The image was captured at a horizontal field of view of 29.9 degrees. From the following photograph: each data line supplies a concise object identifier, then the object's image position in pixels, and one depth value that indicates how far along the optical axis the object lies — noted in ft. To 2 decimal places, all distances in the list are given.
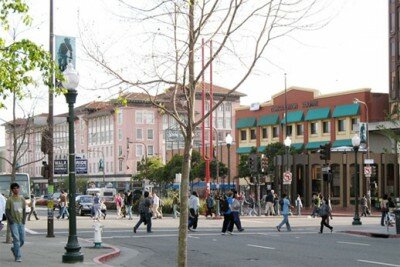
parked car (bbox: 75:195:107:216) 177.58
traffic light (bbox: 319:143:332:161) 138.10
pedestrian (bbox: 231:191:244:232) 99.60
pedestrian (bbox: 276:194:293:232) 105.50
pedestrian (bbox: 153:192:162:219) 140.86
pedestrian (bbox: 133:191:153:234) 99.09
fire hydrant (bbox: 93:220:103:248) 71.15
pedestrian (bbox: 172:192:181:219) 150.43
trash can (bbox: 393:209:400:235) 99.78
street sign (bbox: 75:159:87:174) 100.02
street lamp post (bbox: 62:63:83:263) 56.34
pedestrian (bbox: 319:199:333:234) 102.58
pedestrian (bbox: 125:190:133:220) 147.33
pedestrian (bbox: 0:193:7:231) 57.21
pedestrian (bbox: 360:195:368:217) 173.47
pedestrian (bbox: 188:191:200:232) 104.77
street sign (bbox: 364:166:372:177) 169.48
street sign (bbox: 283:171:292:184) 166.69
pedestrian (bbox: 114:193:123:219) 163.94
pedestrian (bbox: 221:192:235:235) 98.27
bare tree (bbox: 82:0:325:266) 33.22
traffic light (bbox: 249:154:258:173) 153.27
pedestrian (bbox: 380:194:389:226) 117.39
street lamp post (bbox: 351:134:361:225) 121.94
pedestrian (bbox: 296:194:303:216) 173.93
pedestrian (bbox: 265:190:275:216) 160.45
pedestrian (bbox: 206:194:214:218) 149.28
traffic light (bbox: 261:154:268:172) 158.90
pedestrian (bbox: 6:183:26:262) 55.21
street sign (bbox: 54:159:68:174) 87.40
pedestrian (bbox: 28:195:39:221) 145.85
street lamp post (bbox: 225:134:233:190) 164.05
